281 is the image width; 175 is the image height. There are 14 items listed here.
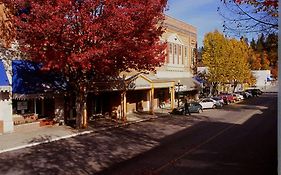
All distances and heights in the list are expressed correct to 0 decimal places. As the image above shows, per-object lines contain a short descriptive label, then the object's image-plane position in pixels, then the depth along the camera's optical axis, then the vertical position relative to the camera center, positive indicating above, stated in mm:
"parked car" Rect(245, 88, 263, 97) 47026 -1459
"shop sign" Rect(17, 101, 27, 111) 15758 -1313
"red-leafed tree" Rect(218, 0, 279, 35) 5638 +1967
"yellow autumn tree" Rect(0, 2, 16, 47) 14791 +3577
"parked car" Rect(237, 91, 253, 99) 42455 -1789
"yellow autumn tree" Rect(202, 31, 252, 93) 36880 +4042
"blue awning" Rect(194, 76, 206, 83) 34488 +865
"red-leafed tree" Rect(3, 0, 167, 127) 13652 +3282
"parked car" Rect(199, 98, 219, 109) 29227 -2246
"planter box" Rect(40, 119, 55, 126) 16505 -2585
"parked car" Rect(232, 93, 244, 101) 37678 -1842
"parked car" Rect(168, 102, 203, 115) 24189 -2489
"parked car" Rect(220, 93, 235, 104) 34250 -2001
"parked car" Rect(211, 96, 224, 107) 30711 -1974
